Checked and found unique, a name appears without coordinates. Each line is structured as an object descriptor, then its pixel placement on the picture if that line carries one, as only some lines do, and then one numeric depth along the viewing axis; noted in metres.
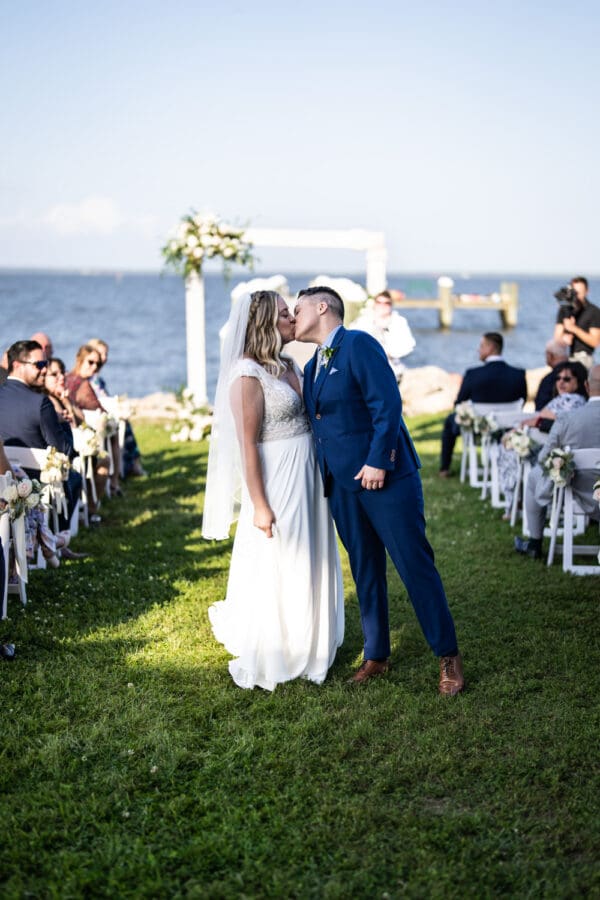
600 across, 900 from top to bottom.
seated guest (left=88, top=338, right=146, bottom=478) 10.56
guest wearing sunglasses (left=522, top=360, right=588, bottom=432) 7.54
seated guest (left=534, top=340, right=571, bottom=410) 8.32
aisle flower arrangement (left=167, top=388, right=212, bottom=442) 13.14
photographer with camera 10.26
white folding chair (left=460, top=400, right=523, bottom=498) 9.06
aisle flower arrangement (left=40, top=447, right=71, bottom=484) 6.37
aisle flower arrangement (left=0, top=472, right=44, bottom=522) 5.32
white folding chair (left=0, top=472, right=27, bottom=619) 5.29
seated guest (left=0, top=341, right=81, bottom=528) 6.54
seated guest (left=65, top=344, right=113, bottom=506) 8.64
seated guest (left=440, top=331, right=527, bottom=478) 9.43
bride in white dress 4.50
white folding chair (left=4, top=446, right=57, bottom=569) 6.45
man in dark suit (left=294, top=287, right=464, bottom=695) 4.21
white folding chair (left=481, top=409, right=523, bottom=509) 8.72
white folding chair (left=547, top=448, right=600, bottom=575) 6.34
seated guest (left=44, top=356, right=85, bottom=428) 7.62
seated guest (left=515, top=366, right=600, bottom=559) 6.45
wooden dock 53.94
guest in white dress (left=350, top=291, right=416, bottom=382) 10.05
